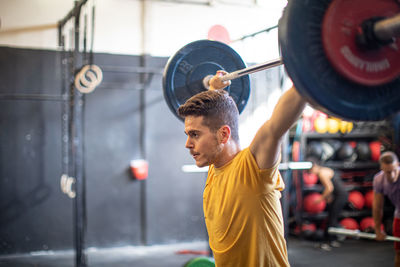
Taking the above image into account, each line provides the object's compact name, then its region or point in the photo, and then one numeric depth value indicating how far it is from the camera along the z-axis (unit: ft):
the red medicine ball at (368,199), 21.37
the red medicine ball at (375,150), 21.54
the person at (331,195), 19.45
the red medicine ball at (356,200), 21.13
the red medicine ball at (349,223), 20.36
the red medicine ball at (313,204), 20.24
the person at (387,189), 12.06
